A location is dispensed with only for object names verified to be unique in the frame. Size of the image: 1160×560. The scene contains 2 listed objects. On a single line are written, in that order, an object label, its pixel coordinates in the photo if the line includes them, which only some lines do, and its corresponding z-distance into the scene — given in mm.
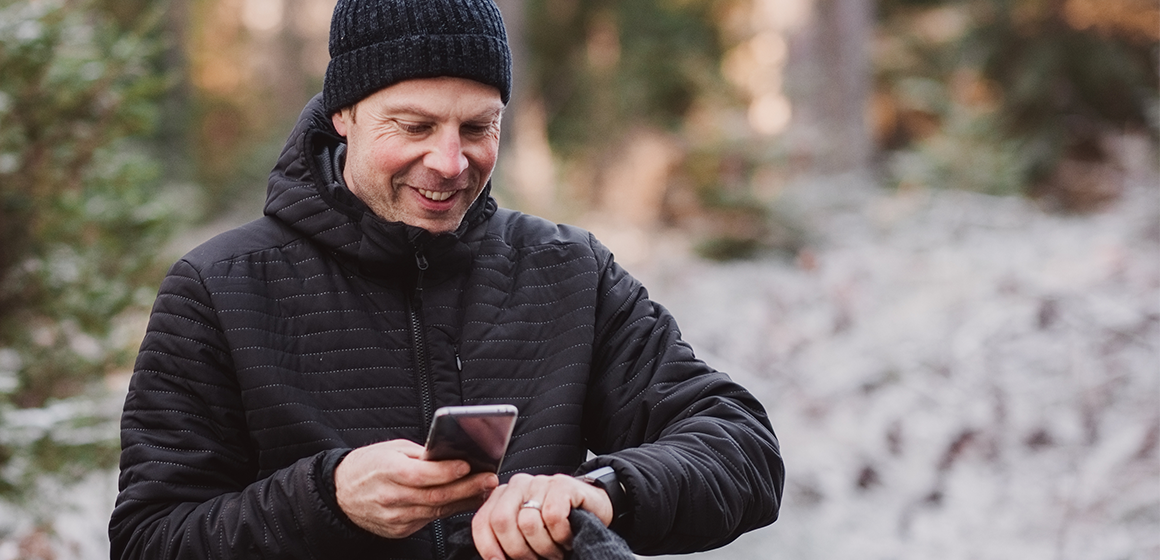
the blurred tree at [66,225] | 4016
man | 1893
